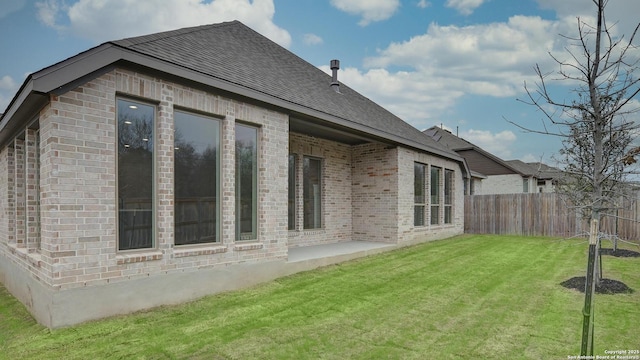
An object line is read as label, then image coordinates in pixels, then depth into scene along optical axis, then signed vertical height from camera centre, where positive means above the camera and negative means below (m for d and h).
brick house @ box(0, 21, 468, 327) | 4.40 +0.12
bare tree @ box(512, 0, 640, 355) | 4.80 +1.34
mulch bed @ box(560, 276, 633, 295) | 6.03 -1.95
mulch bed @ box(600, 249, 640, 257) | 9.94 -2.20
